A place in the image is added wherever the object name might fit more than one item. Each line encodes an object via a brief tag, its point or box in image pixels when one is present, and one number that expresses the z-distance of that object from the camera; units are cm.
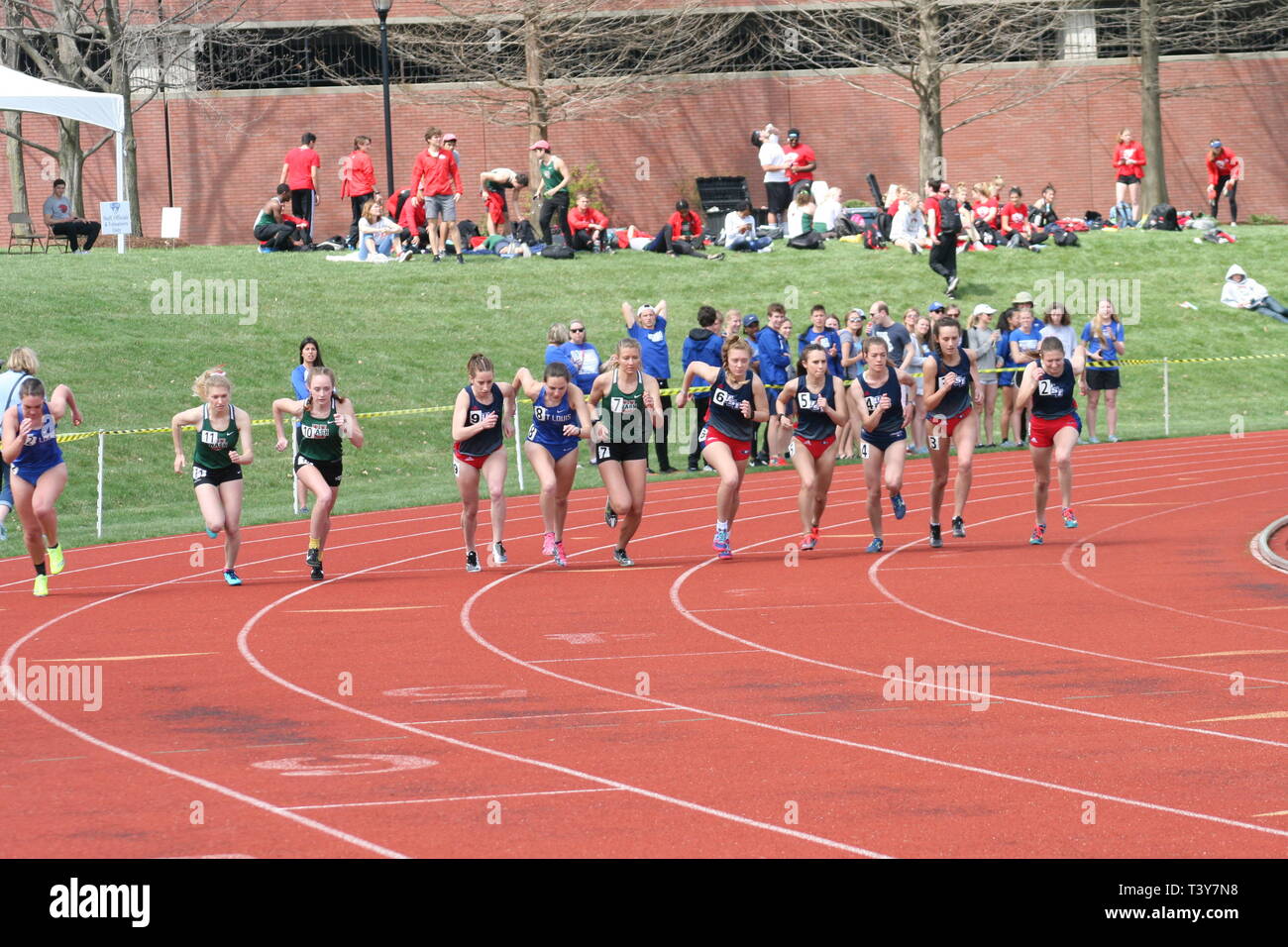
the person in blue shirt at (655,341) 2134
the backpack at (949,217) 3148
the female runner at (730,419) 1555
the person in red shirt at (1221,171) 4036
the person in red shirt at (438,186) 2884
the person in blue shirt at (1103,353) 2480
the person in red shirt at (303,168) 3219
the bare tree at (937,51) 3916
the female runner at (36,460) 1412
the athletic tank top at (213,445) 1422
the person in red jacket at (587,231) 3369
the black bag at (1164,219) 3841
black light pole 3272
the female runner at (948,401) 1564
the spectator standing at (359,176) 3164
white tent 2605
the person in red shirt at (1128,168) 3847
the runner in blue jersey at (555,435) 1512
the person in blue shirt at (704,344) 2119
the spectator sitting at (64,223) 3341
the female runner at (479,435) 1488
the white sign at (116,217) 3144
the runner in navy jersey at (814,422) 1549
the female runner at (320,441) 1455
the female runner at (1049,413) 1606
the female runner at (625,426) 1510
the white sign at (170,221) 3566
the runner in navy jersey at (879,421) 1560
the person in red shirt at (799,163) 3522
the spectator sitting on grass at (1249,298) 3403
